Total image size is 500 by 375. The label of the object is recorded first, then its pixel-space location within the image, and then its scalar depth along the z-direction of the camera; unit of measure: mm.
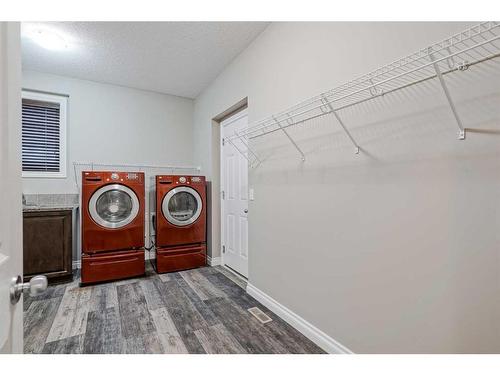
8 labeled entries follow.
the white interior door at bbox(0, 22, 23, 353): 592
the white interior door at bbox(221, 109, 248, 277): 3006
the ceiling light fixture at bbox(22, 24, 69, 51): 2269
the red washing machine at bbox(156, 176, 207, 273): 3164
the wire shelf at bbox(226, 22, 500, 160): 958
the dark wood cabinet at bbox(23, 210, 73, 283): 2711
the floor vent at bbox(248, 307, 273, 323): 2064
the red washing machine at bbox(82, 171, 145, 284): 2768
